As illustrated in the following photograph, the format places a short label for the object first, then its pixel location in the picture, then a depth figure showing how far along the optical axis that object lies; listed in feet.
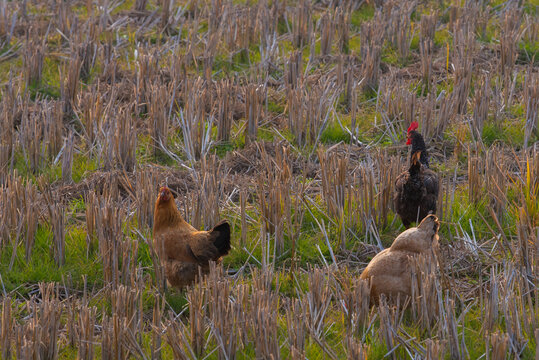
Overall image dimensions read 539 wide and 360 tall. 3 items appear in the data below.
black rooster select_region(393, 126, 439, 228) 37.96
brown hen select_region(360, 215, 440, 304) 31.12
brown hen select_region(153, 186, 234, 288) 34.58
